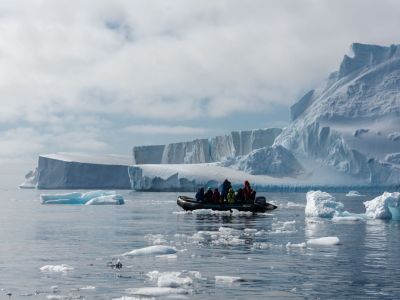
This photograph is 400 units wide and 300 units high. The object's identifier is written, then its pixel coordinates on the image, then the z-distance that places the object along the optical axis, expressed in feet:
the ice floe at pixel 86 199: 142.20
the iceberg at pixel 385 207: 90.84
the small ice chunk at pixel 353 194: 203.80
